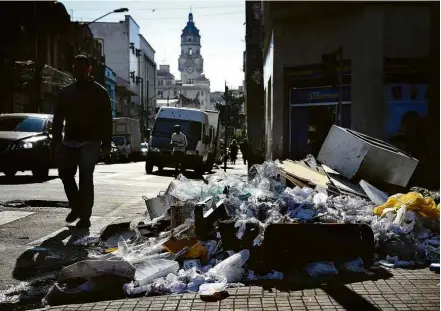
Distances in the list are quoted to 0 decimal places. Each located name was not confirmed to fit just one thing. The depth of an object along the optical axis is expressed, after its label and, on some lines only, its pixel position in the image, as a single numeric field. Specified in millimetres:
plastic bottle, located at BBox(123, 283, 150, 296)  3440
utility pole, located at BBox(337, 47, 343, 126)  10086
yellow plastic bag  5004
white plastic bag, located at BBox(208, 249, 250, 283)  3725
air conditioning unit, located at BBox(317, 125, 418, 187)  7301
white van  18859
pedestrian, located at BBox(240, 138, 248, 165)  28509
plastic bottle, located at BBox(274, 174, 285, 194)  5898
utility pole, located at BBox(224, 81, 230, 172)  19758
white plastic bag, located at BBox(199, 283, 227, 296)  3320
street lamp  34512
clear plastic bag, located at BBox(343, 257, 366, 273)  3979
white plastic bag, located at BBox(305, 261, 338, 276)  3873
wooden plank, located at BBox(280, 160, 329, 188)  6895
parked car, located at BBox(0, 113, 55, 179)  11719
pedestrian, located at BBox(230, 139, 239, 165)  34759
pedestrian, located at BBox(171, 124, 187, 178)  16119
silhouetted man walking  5680
